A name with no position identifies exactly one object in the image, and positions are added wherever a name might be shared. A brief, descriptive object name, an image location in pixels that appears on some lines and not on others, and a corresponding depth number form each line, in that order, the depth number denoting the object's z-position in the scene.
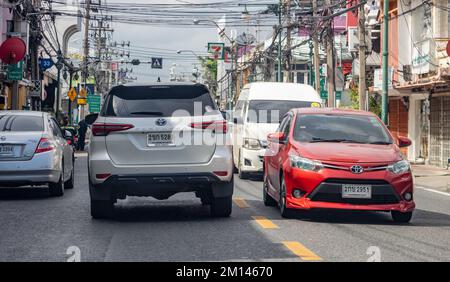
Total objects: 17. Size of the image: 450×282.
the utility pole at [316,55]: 36.34
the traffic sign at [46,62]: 46.31
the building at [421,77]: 30.25
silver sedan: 14.93
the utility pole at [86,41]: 57.76
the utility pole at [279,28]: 41.39
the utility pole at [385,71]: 27.78
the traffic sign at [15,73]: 30.19
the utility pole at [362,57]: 29.00
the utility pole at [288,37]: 41.84
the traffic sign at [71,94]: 48.43
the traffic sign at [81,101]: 59.91
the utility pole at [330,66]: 34.62
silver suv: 10.91
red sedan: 11.11
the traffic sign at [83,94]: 60.69
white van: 20.19
